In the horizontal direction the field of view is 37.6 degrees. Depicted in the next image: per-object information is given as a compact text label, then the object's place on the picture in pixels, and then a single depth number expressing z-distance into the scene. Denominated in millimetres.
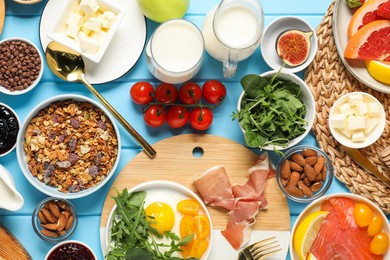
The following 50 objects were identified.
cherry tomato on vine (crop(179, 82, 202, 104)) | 1807
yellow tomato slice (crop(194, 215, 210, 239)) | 1804
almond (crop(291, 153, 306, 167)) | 1813
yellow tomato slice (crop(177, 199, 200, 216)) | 1816
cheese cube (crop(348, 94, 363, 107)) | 1785
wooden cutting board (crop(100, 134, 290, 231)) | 1867
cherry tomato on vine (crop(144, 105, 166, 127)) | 1809
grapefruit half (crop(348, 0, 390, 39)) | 1793
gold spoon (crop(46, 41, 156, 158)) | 1813
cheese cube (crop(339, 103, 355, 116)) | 1804
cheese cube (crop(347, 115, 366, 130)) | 1766
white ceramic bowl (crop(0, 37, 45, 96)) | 1816
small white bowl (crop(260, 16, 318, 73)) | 1822
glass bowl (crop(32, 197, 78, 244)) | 1809
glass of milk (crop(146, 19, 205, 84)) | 1729
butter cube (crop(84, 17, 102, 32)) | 1763
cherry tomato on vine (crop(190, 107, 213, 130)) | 1800
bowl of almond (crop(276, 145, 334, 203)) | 1812
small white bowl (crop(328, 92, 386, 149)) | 1791
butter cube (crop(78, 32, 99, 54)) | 1756
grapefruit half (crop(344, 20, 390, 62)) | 1768
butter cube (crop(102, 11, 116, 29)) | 1768
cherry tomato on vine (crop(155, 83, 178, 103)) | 1807
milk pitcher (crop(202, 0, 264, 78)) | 1693
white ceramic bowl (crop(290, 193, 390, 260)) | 1810
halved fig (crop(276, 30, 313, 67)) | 1815
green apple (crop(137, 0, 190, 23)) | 1746
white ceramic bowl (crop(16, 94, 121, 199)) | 1775
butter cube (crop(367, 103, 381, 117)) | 1782
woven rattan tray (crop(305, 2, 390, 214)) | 1842
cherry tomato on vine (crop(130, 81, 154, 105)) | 1807
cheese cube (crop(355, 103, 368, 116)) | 1772
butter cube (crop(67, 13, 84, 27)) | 1773
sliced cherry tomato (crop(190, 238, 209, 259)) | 1795
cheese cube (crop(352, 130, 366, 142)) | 1779
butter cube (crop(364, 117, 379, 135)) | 1790
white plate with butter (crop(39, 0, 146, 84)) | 1853
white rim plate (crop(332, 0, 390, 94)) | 1796
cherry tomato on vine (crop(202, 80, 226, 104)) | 1796
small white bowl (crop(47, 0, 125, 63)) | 1753
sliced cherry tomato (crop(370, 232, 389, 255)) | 1794
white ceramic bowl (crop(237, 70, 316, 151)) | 1767
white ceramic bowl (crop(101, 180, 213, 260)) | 1812
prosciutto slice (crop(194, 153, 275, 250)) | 1828
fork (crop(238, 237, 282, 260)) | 1819
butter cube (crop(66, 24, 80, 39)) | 1771
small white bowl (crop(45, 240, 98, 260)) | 1804
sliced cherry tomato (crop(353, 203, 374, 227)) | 1802
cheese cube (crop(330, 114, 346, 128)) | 1776
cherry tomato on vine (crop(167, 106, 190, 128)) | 1812
